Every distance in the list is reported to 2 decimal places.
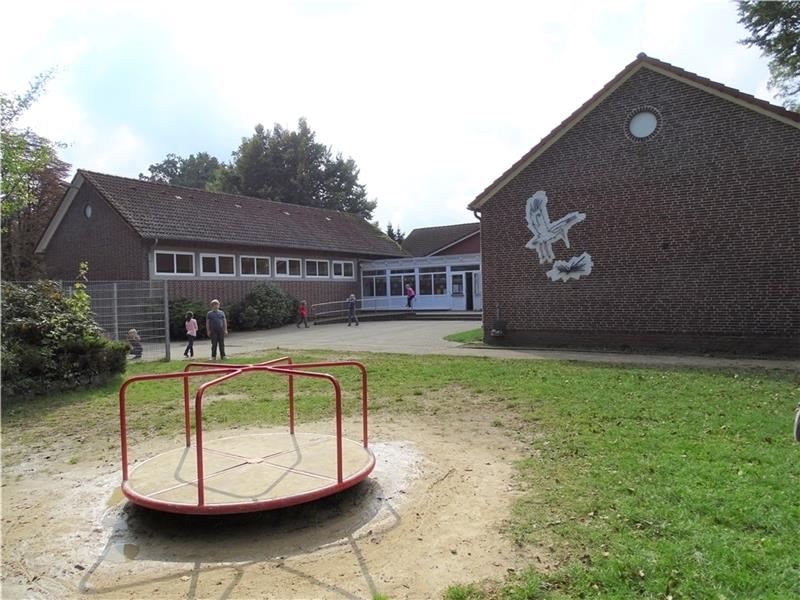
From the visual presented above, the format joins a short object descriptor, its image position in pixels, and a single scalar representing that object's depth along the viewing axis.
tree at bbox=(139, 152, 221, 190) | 76.31
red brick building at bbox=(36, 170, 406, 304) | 24.59
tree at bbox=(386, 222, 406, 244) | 55.67
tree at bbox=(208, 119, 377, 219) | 53.66
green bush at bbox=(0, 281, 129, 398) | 10.29
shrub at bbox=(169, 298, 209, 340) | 22.94
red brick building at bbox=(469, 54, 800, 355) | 13.85
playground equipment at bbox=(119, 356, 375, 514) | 4.74
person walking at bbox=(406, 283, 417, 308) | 32.72
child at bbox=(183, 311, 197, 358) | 16.33
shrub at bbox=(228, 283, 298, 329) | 25.88
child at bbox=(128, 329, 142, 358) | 15.11
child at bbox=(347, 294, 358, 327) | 28.28
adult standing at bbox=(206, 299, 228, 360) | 15.49
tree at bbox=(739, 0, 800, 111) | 20.34
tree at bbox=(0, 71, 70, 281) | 16.98
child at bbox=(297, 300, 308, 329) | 27.55
